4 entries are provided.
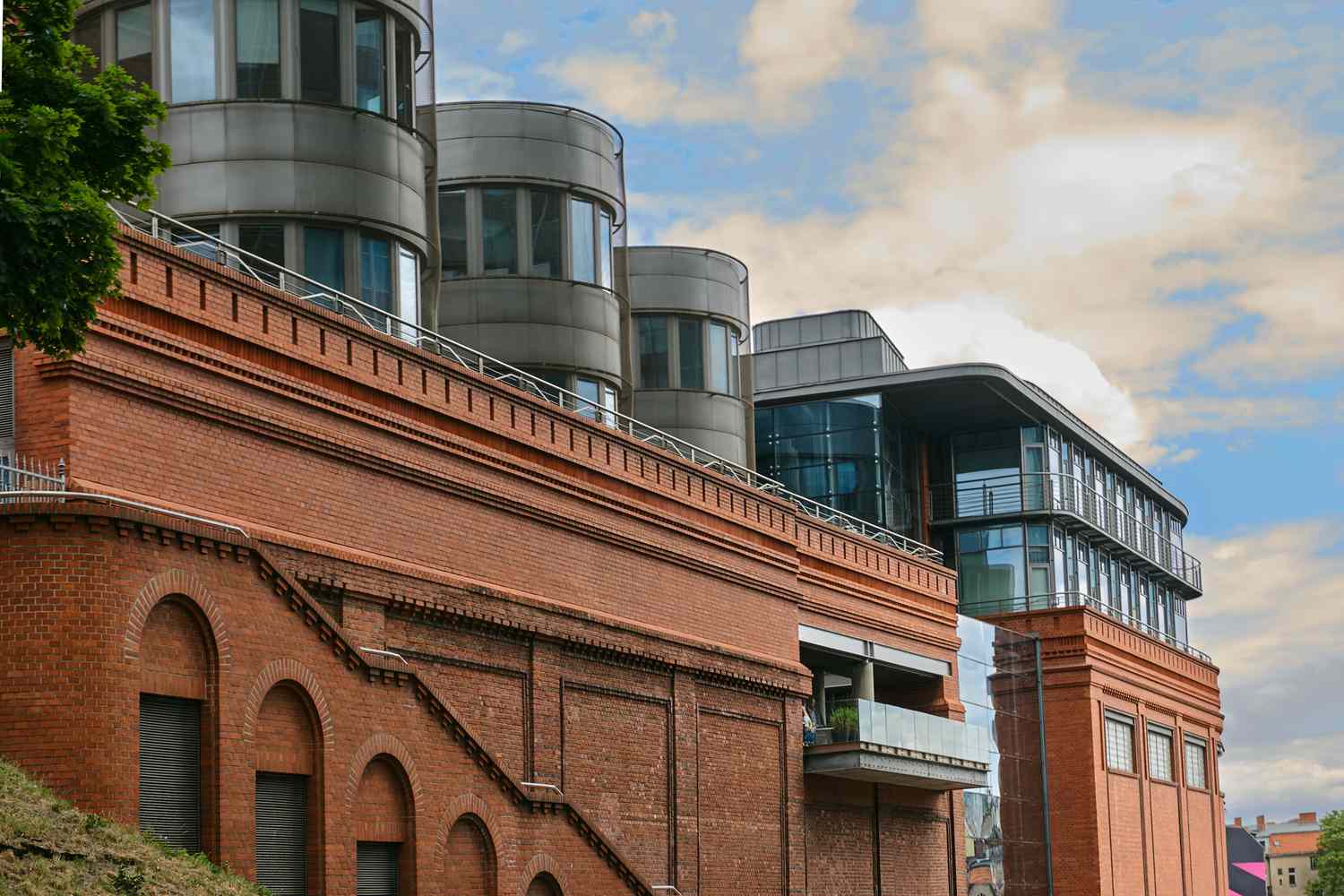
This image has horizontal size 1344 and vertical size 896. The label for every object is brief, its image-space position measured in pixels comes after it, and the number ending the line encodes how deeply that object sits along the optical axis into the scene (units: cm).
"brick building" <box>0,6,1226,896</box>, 2133
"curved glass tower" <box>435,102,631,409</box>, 4050
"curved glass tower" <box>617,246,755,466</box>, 5209
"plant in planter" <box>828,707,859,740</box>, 3856
